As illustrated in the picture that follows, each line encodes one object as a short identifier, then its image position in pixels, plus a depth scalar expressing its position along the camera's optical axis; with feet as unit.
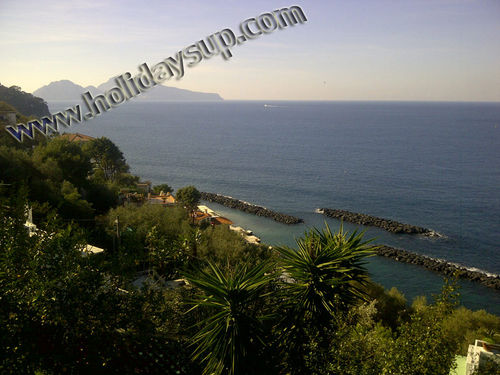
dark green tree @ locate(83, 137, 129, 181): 107.97
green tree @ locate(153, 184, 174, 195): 114.67
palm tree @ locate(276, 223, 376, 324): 18.29
